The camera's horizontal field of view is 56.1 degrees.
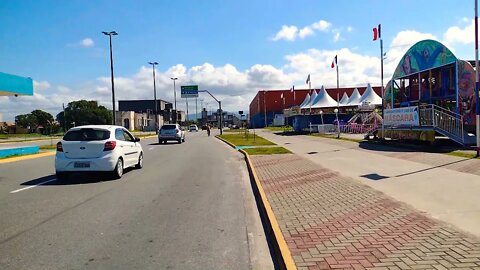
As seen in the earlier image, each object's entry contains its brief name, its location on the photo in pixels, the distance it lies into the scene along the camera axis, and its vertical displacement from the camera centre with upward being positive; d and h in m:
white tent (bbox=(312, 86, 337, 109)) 63.01 +2.69
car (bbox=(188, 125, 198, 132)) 101.76 -0.97
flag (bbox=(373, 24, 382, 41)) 26.10 +4.98
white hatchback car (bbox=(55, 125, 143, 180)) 12.59 -0.69
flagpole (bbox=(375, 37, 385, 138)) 26.95 +3.70
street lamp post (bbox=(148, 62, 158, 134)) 72.58 +5.72
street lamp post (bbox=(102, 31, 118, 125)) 43.88 +7.08
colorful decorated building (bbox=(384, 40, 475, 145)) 21.85 +1.34
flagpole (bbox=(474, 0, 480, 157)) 16.44 +0.58
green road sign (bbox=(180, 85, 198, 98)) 60.81 +4.55
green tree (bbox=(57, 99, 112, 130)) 105.19 +3.18
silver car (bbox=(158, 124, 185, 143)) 37.47 -0.73
